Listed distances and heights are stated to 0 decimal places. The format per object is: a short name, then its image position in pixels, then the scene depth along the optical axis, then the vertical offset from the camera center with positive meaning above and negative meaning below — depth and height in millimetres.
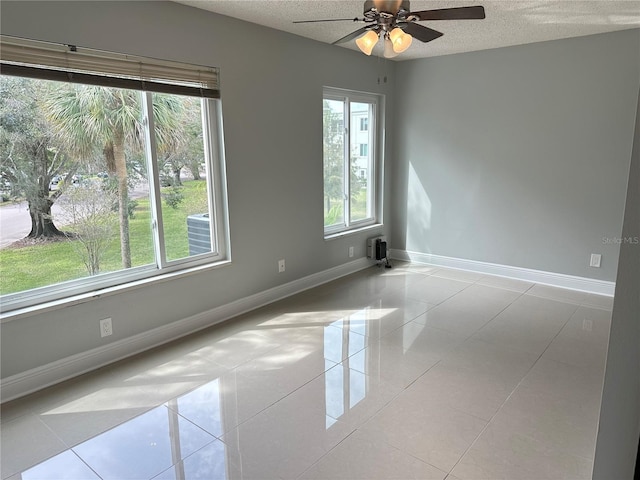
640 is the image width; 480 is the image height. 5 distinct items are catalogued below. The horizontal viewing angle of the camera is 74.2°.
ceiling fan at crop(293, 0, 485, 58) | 2293 +761
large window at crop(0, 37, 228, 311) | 2510 -64
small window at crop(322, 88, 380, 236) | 4684 -29
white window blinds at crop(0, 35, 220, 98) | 2350 +579
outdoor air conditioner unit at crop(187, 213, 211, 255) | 3469 -604
